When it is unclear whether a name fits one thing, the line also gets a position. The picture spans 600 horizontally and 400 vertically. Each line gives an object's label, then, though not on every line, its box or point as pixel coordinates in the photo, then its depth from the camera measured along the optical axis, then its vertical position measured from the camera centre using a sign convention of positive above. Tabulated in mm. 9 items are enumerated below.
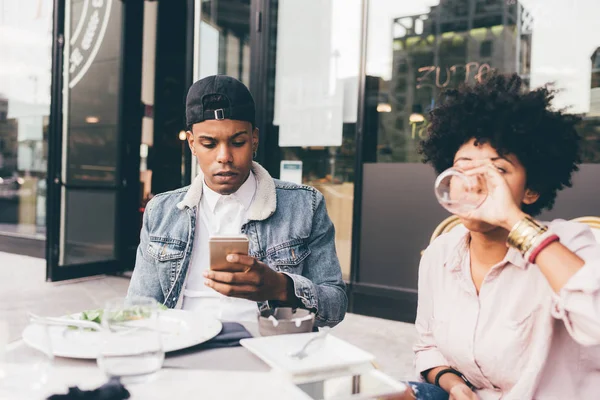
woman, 1220 -238
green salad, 957 -278
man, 1717 -183
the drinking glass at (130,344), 924 -321
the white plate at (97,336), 1039 -380
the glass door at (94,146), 5508 +241
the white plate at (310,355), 968 -367
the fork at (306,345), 1031 -356
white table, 914 -403
